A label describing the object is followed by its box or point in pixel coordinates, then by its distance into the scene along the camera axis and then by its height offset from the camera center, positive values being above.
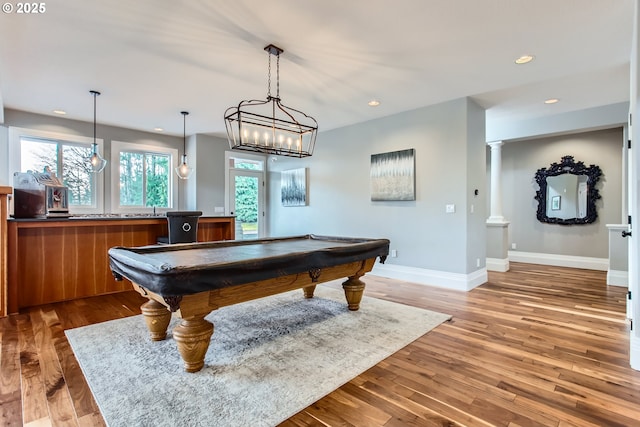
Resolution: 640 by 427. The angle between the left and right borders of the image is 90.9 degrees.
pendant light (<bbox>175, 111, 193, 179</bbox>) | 5.14 +1.39
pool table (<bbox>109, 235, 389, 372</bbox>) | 1.81 -0.41
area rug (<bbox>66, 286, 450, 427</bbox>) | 1.69 -1.05
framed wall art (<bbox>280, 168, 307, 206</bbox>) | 6.50 +0.54
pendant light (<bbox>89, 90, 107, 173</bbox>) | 4.11 +0.72
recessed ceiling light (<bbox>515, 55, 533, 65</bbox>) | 3.11 +1.54
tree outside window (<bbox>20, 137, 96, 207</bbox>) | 5.06 +0.84
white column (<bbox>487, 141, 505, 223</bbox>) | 6.03 +0.61
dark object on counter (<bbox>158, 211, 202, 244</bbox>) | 4.03 -0.19
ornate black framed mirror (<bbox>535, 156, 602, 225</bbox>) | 5.73 +0.38
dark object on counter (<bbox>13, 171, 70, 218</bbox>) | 3.54 +0.19
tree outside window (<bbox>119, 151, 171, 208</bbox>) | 5.97 +0.66
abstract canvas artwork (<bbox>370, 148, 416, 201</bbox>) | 4.84 +0.59
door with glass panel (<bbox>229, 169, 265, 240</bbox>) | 6.98 +0.26
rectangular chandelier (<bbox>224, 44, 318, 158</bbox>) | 2.94 +0.79
